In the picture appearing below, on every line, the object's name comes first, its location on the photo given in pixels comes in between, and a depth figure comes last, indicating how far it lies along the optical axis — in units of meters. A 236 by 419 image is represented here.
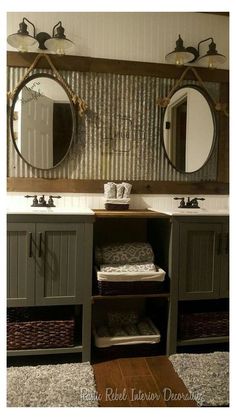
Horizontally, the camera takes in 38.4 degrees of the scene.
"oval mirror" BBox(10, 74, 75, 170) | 2.10
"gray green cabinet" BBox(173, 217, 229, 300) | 1.95
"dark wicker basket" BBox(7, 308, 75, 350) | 1.83
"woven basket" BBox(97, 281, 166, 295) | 1.87
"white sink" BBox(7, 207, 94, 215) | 1.78
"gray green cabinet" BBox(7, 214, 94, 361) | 1.78
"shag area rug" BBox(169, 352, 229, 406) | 1.54
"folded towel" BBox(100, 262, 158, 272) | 1.90
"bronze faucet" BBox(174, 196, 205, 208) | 2.20
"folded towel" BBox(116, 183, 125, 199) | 2.13
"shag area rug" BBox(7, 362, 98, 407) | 1.50
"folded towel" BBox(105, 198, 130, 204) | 2.12
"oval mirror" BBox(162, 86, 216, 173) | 2.29
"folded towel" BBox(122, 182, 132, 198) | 2.13
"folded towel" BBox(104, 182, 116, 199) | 2.12
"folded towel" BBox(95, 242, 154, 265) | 1.99
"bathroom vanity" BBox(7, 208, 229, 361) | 1.79
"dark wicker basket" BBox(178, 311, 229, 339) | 2.01
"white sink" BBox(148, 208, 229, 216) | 1.94
